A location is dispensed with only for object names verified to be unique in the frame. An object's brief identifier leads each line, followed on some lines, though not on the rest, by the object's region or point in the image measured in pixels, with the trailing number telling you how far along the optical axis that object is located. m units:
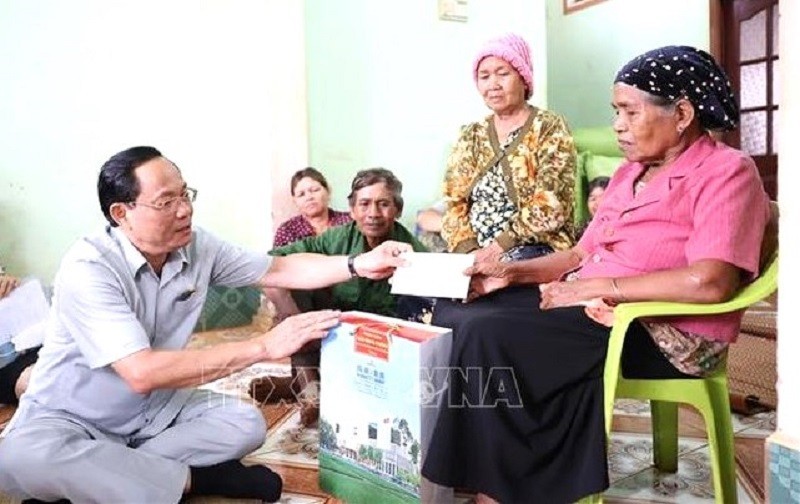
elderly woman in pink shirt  1.40
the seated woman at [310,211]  3.18
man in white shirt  1.57
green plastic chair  1.40
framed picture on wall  5.57
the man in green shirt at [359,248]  2.25
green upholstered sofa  4.27
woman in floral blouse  2.02
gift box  1.51
